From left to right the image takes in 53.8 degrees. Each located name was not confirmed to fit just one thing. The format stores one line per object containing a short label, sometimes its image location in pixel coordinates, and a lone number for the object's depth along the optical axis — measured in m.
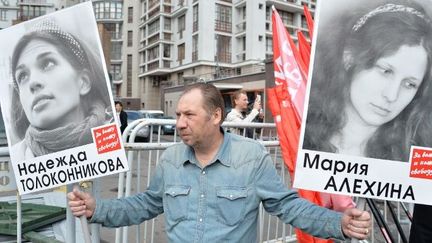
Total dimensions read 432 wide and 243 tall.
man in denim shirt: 2.14
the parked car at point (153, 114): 24.10
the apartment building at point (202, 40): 48.22
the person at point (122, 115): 11.06
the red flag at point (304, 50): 4.17
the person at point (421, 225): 1.91
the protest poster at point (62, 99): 2.31
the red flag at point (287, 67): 3.83
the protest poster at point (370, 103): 1.79
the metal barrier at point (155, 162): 3.41
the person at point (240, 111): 7.20
